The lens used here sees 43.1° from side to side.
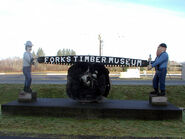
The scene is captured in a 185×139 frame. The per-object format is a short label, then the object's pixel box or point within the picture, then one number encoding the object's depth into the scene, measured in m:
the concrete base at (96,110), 6.74
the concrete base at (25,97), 7.88
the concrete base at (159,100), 7.31
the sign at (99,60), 7.37
